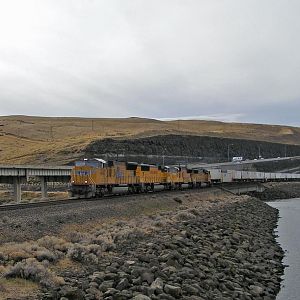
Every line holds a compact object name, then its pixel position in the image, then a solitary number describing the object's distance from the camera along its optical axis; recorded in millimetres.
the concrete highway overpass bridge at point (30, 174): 52969
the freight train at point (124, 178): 41094
